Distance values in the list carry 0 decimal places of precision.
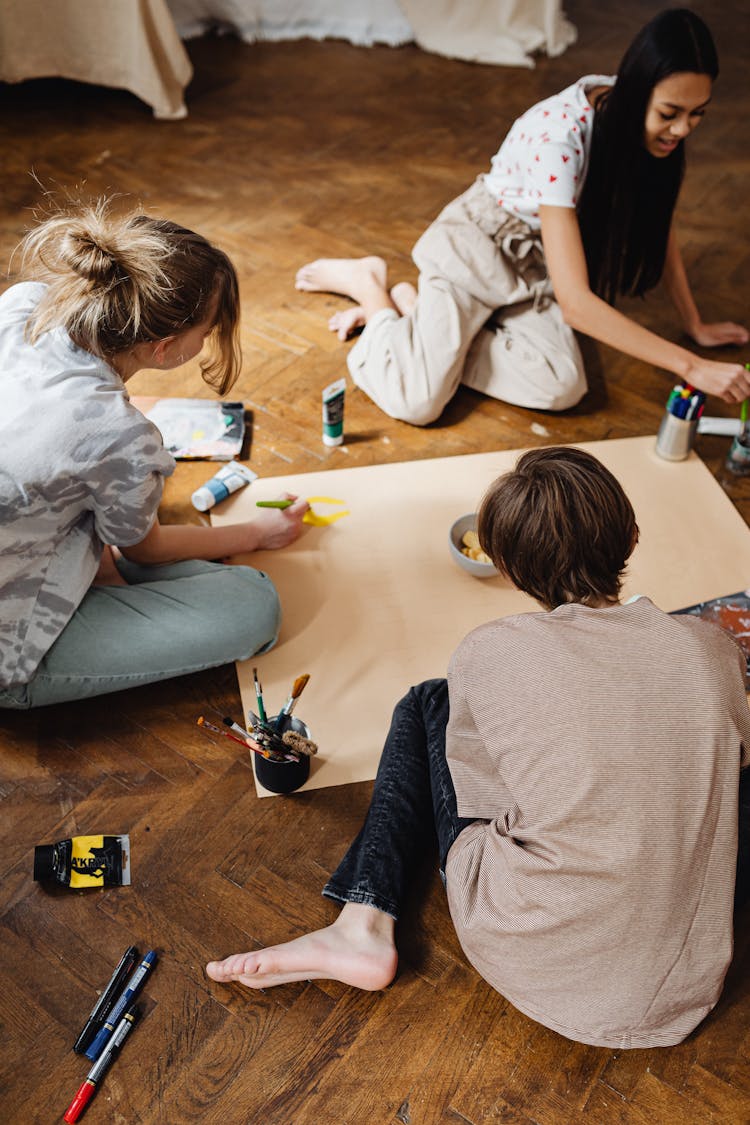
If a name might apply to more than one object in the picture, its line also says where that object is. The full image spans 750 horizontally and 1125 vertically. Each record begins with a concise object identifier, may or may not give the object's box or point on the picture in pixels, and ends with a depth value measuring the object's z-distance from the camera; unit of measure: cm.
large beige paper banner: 146
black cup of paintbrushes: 129
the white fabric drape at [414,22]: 316
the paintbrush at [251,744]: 126
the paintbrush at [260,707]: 125
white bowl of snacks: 159
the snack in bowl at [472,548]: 161
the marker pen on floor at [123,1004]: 112
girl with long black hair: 165
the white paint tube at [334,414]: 176
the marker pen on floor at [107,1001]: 113
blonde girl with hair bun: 119
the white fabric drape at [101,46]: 265
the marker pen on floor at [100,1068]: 107
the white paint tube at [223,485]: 172
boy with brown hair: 90
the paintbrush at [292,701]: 125
